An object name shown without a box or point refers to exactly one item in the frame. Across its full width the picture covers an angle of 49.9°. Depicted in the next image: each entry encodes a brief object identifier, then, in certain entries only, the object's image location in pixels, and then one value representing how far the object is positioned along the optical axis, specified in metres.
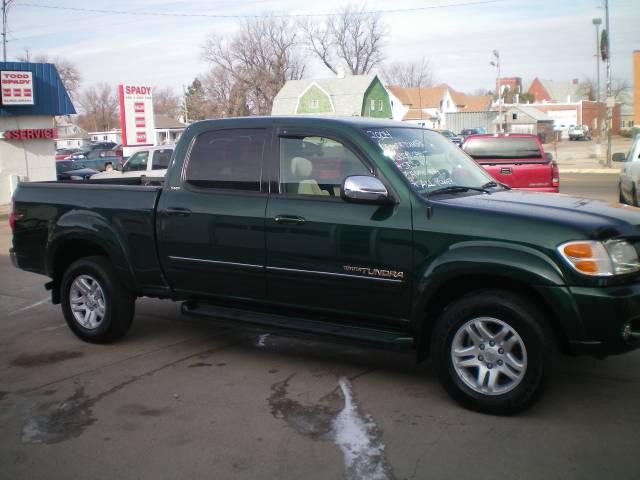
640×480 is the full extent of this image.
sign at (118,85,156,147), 25.22
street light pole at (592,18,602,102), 32.12
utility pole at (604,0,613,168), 29.62
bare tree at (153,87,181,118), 119.38
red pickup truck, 12.90
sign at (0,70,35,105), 22.75
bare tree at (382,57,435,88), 109.62
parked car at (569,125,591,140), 76.72
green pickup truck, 4.29
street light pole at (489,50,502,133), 50.93
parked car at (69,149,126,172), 37.78
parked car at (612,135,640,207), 11.10
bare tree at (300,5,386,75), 73.81
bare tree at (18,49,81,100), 68.88
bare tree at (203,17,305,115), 64.88
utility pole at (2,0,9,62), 36.28
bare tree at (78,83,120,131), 118.50
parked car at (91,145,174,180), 17.02
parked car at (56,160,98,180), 25.96
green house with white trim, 60.69
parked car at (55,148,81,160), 44.03
